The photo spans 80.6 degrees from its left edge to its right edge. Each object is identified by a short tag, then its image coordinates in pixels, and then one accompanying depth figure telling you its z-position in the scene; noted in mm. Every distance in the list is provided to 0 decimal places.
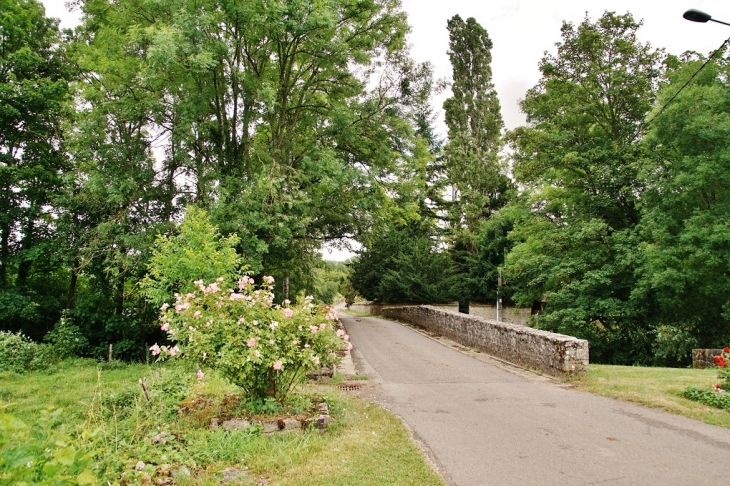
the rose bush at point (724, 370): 7211
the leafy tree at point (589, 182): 17609
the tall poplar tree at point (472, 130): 29875
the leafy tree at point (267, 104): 12523
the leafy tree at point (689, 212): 13781
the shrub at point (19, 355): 11454
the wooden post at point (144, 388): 6539
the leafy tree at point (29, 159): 15125
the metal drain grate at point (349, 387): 8508
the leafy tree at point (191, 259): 10180
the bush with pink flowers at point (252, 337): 5410
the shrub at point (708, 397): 6799
